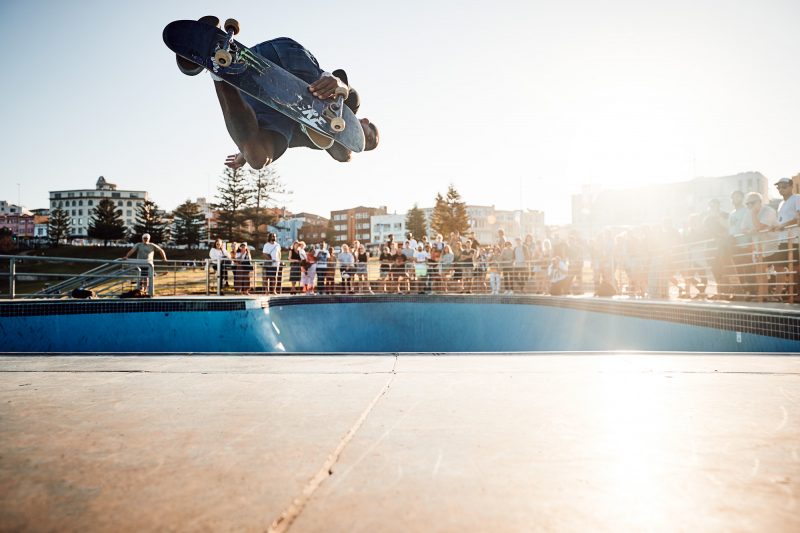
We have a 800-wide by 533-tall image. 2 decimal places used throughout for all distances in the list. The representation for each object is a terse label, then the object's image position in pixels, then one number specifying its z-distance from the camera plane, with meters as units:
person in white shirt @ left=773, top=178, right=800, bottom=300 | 5.96
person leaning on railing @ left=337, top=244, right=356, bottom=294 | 13.03
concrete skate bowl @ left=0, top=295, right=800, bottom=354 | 5.48
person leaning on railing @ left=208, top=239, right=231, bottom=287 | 11.79
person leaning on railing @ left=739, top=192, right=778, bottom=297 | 6.44
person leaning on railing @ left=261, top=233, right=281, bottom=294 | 12.50
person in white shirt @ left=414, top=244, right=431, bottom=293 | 13.50
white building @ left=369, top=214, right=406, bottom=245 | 98.50
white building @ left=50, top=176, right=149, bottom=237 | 104.06
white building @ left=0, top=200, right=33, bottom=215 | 113.44
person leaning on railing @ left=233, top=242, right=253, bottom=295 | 12.37
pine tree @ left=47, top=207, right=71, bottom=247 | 67.88
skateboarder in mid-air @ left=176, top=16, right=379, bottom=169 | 5.41
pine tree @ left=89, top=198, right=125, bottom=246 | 63.50
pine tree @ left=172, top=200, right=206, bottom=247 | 60.03
